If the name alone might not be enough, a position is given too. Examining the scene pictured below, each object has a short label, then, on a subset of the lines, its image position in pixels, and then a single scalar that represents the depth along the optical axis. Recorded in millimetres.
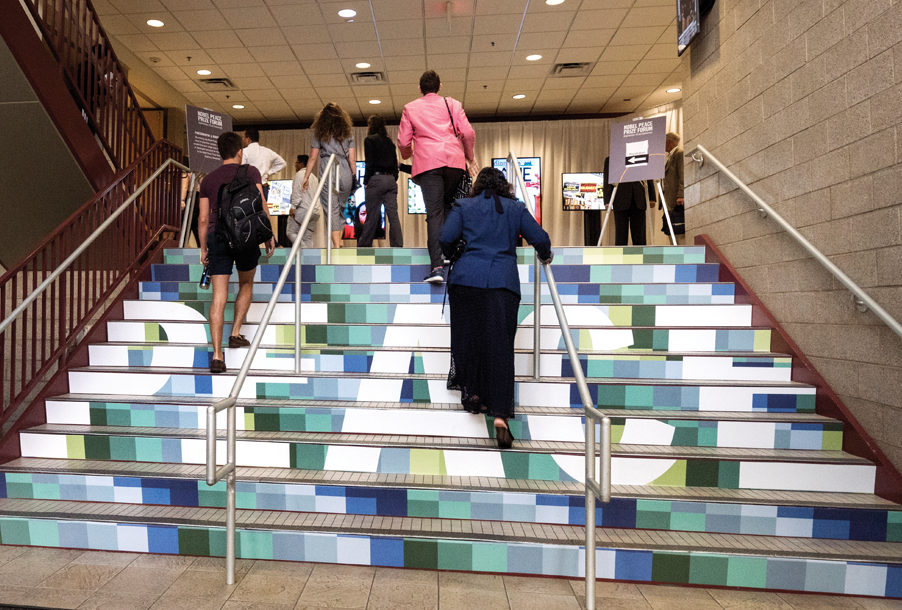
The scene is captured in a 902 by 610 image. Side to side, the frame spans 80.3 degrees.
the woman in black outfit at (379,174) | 4781
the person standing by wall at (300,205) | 5191
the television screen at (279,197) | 9305
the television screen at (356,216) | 9438
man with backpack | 3119
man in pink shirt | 3631
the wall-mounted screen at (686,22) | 4145
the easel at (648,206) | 5362
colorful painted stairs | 2236
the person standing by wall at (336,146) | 4801
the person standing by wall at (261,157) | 5023
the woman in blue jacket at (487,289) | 2561
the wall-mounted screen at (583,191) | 9242
